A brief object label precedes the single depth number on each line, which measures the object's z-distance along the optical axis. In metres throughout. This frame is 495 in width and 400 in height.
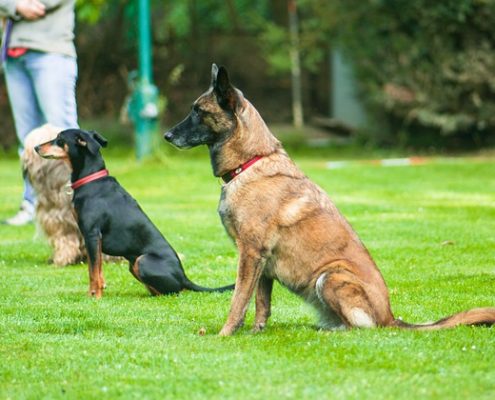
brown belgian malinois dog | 11.95
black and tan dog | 14.96
